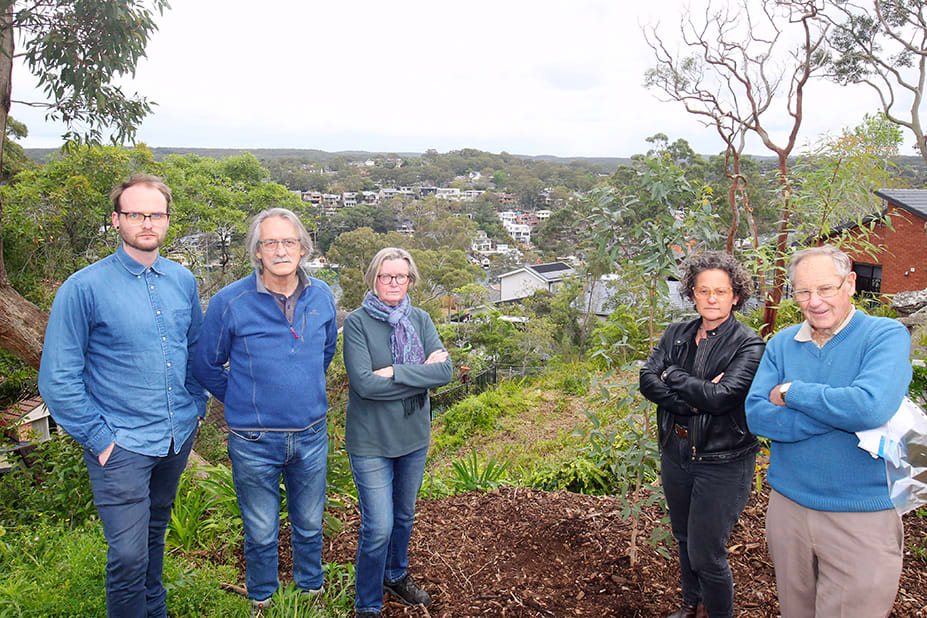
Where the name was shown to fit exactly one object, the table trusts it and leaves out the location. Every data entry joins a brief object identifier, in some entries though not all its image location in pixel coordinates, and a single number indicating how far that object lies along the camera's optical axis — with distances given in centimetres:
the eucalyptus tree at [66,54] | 459
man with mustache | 221
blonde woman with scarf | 228
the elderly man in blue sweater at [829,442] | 171
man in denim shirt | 190
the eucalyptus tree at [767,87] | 346
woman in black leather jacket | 207
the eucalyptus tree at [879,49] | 1227
